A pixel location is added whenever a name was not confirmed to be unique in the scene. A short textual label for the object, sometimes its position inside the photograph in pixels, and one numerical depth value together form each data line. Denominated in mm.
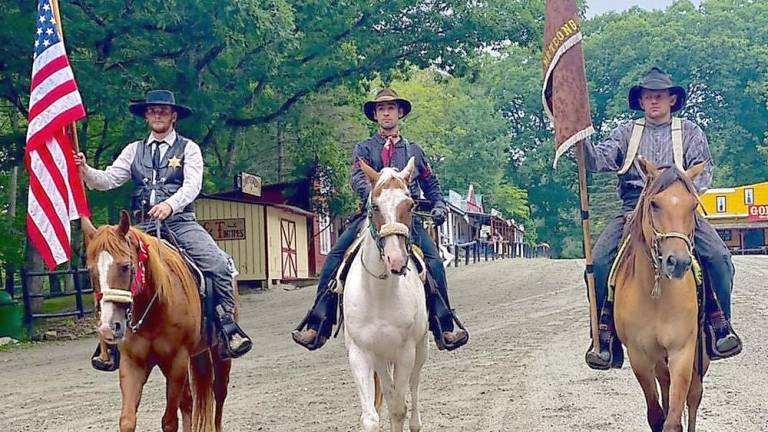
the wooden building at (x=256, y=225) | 30438
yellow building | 56062
